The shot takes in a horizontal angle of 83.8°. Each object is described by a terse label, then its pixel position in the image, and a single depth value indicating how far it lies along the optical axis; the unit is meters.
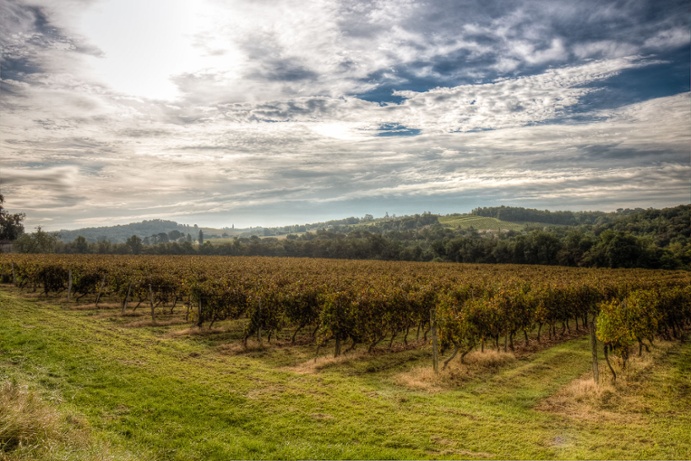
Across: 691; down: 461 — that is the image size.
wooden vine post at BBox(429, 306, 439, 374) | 15.34
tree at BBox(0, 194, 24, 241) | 86.19
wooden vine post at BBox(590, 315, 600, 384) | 14.08
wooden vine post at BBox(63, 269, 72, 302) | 29.07
